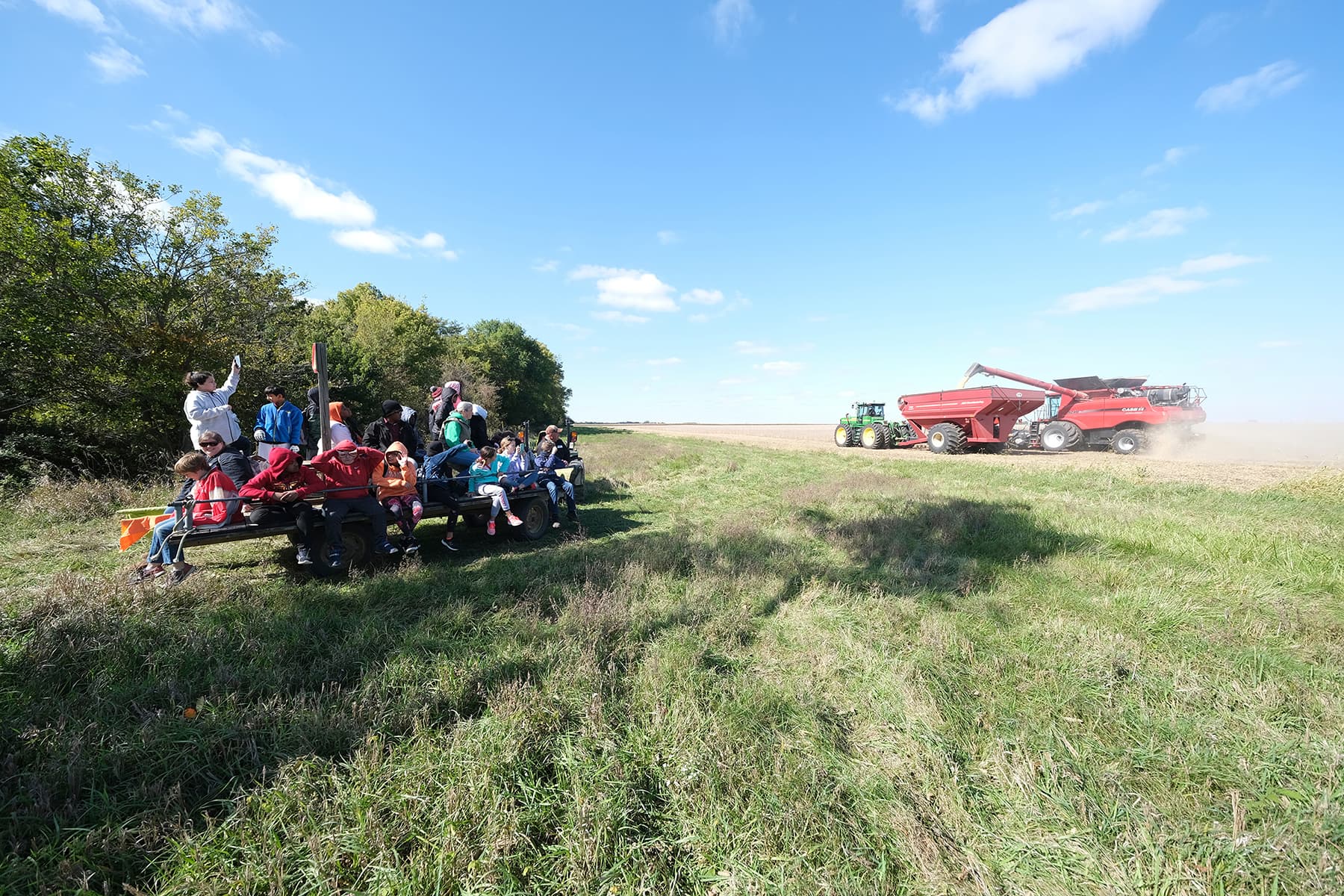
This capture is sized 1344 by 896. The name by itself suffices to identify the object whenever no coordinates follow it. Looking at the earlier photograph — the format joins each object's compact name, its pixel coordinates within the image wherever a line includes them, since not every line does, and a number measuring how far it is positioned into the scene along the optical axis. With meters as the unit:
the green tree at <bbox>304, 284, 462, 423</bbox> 23.66
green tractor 23.36
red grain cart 18.72
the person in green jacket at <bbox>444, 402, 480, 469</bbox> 7.09
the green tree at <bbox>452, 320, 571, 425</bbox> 42.66
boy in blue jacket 6.15
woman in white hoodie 5.62
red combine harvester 17.86
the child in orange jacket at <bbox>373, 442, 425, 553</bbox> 5.60
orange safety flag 4.75
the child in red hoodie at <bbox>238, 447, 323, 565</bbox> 4.71
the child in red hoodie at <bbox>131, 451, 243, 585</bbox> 4.42
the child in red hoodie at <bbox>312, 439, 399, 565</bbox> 4.96
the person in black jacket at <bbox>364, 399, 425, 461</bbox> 6.73
